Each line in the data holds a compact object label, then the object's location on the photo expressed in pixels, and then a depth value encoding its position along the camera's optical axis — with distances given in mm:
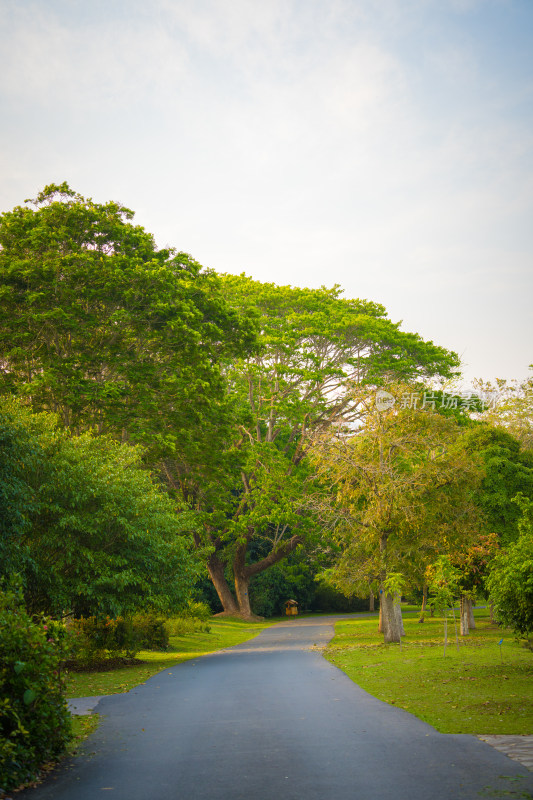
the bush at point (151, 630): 23455
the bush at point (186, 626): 29031
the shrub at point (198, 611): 32469
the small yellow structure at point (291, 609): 51469
